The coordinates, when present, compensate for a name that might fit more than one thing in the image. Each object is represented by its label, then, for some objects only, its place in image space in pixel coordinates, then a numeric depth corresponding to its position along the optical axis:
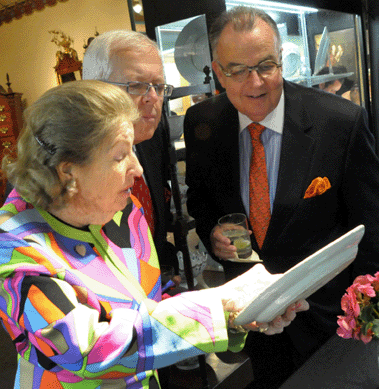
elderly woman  0.79
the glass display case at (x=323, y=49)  3.14
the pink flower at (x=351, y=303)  1.06
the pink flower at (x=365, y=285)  1.04
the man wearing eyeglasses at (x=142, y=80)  1.32
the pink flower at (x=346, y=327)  1.08
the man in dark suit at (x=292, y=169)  1.54
